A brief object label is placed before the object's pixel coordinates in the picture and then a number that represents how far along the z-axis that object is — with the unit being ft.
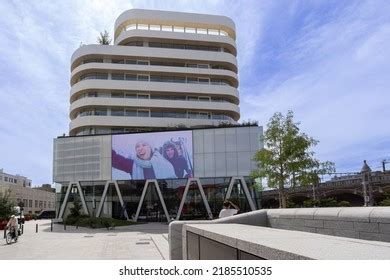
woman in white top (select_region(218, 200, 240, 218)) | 47.44
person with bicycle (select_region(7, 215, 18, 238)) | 77.06
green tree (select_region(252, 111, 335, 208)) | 87.27
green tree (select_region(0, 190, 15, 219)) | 126.11
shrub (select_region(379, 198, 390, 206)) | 101.40
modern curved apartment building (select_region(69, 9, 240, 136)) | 199.52
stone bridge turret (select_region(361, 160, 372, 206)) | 155.05
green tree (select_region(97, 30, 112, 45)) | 230.68
